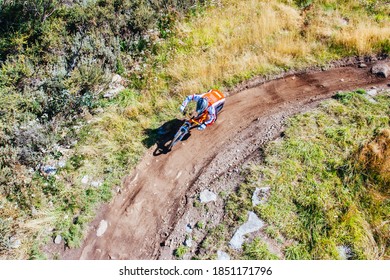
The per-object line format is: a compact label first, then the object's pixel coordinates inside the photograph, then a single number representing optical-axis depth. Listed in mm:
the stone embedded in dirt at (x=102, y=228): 8867
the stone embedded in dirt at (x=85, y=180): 9727
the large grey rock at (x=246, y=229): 8094
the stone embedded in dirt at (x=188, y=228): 8641
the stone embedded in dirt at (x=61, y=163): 10030
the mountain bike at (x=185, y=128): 10084
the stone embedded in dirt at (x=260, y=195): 8766
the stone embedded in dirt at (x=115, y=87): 12235
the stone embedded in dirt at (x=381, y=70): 12485
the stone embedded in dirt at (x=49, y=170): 9859
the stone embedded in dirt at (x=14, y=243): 8227
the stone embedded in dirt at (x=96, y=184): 9693
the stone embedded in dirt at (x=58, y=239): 8586
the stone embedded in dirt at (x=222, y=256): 7902
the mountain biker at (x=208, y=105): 9469
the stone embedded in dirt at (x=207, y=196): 9172
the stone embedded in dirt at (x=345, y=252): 7826
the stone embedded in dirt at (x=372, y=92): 11648
